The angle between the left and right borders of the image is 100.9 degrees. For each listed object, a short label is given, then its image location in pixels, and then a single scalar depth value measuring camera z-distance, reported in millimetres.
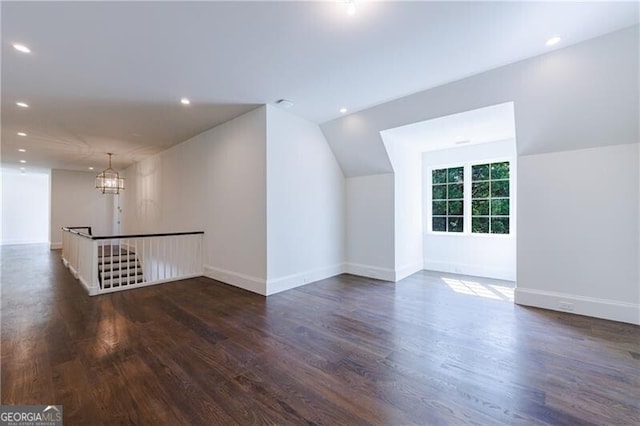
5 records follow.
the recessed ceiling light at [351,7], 2051
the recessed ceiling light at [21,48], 2518
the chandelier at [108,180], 7062
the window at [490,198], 5055
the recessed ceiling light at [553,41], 2531
